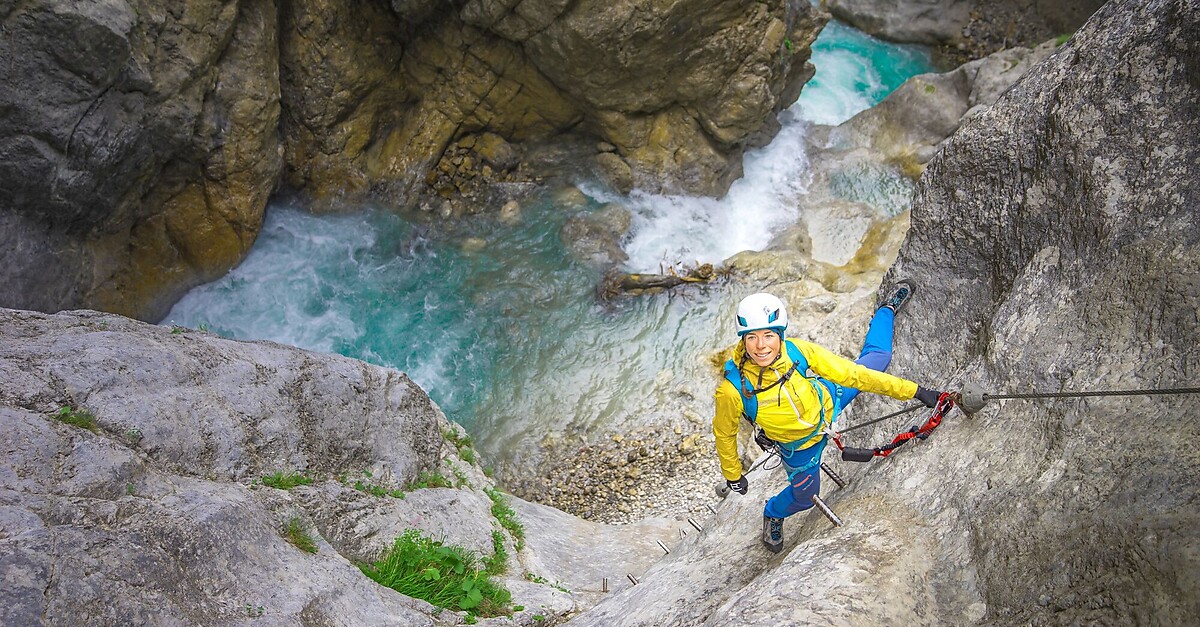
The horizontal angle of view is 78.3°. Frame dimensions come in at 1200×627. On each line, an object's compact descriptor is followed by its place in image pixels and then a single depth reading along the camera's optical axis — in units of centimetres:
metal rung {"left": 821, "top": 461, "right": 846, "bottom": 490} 564
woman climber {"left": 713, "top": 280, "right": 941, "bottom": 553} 477
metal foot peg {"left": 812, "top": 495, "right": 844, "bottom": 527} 479
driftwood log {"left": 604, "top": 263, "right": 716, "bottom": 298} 1449
